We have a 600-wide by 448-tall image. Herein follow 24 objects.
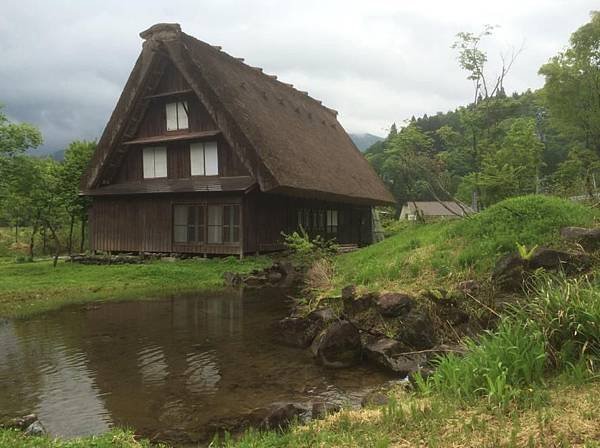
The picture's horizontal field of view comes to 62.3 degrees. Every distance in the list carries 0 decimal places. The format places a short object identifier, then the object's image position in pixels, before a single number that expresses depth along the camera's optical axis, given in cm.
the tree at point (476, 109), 1819
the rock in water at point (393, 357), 725
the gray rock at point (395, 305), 845
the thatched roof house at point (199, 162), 1998
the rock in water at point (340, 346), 787
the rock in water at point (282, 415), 512
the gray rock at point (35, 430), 502
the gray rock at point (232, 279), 1620
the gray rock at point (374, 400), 523
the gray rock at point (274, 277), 1630
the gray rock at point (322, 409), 514
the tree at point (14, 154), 1862
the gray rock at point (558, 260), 807
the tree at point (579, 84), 2778
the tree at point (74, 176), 2526
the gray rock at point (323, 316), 901
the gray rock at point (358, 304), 899
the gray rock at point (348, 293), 927
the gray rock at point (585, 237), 850
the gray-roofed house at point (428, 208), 7056
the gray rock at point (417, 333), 780
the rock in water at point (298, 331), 886
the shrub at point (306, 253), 1485
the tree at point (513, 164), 1739
